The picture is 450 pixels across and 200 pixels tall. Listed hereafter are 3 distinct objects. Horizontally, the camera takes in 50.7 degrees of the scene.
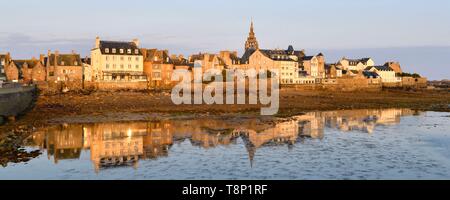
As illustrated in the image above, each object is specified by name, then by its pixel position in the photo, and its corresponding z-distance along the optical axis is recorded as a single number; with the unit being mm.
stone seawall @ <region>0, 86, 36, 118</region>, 35188
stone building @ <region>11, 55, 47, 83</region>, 71562
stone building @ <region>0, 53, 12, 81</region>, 68269
